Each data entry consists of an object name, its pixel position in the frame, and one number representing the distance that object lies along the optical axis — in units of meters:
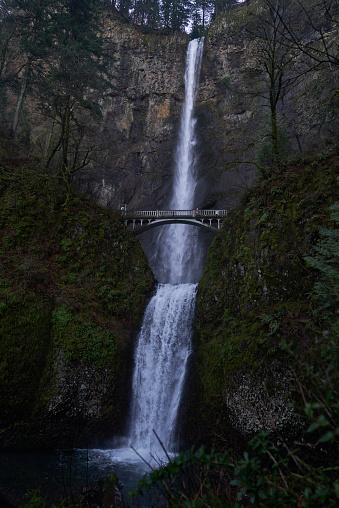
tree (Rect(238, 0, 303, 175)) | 13.14
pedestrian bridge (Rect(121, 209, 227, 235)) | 26.17
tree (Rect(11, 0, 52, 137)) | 19.81
